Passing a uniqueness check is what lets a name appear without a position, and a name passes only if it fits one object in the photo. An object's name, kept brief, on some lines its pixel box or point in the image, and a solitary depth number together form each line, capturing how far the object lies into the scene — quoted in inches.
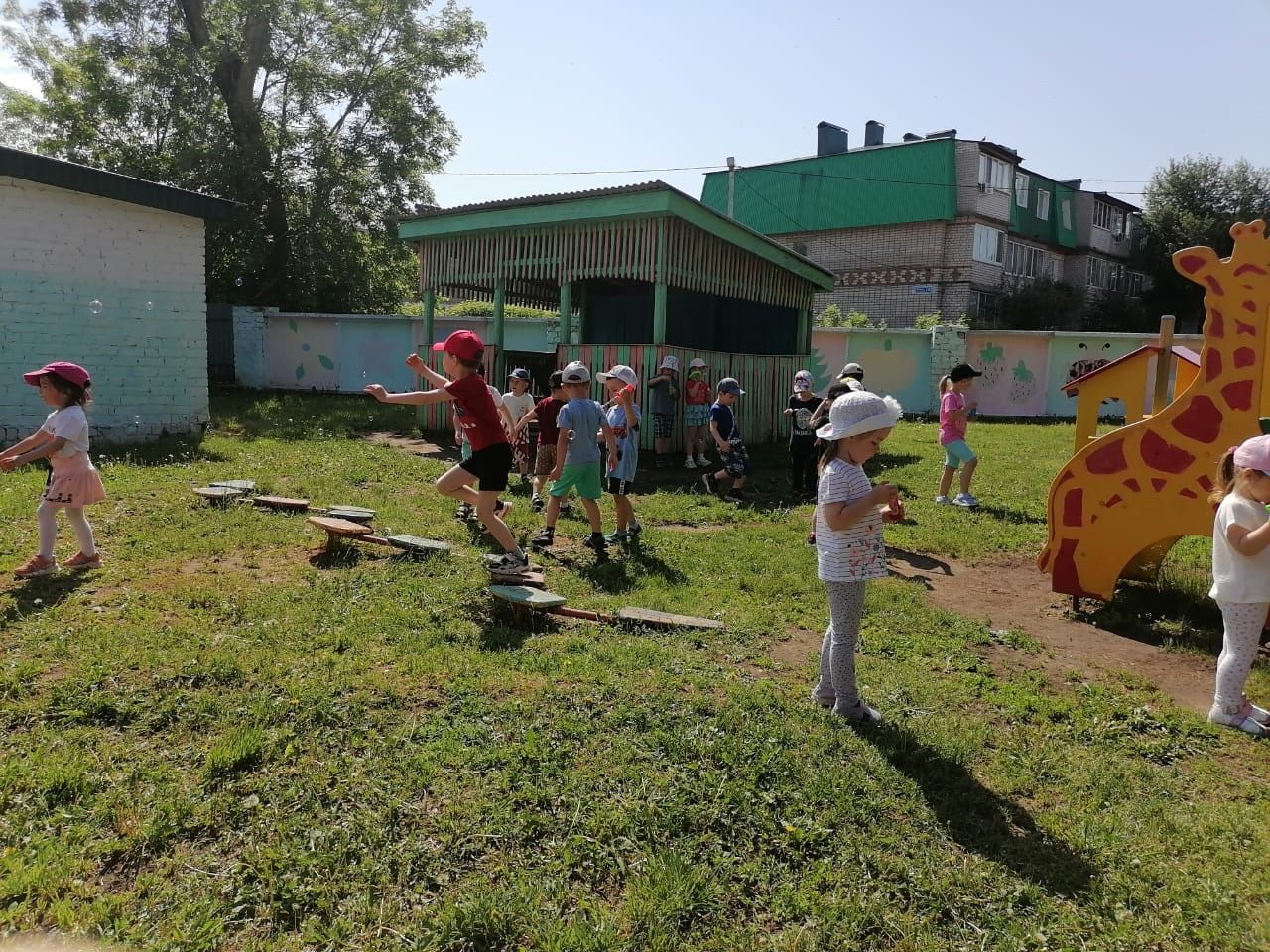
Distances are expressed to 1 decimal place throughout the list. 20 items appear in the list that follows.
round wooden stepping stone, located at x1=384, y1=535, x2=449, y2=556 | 254.1
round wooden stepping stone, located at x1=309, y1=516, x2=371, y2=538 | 247.8
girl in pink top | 372.8
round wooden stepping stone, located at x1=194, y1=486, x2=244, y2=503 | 317.4
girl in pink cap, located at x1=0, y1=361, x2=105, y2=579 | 224.5
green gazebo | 470.0
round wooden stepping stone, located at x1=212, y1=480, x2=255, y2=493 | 328.5
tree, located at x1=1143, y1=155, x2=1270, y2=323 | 1444.4
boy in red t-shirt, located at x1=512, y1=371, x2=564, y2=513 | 323.6
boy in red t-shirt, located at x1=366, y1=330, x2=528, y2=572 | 227.5
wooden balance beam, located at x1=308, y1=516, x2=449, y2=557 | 248.5
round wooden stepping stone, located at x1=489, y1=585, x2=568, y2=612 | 196.5
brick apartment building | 1236.4
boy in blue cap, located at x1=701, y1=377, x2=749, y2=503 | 387.9
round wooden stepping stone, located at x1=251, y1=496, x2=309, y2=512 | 308.2
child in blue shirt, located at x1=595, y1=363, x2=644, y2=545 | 294.5
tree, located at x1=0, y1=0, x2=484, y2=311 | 921.5
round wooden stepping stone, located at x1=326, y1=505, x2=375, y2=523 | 287.3
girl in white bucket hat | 147.1
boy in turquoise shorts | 270.2
